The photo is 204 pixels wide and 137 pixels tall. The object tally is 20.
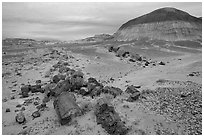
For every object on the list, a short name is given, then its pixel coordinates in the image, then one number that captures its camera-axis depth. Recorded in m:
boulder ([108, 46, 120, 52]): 37.33
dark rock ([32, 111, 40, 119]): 10.35
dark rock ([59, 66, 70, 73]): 19.96
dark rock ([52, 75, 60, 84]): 15.99
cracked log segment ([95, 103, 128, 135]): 8.38
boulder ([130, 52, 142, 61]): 29.28
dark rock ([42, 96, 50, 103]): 12.07
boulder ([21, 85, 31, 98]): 13.71
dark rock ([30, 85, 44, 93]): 14.55
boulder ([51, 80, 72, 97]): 12.29
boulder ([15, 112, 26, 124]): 9.98
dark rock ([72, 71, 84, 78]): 16.65
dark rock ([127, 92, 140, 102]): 10.87
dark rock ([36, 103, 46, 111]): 11.12
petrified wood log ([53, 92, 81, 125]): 9.19
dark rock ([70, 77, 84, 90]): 12.83
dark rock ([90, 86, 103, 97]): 11.61
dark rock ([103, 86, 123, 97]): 11.55
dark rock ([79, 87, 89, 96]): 12.00
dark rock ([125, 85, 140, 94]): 11.71
